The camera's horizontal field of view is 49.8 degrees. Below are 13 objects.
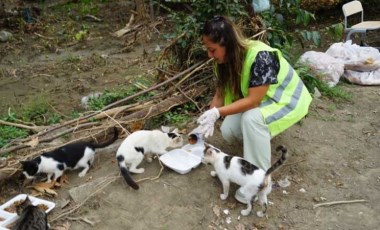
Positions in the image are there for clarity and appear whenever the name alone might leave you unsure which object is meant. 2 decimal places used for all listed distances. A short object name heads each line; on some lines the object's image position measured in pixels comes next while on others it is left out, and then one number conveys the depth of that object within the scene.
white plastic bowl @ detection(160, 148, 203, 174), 3.52
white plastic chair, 6.93
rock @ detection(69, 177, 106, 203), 3.32
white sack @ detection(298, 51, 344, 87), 5.64
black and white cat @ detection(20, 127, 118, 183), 3.45
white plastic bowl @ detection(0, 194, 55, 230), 3.05
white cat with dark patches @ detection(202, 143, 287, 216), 2.94
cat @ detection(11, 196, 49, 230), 2.77
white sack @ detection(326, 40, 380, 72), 5.88
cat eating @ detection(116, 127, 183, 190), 3.37
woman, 3.04
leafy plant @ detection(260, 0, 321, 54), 4.75
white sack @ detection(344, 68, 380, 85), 5.79
